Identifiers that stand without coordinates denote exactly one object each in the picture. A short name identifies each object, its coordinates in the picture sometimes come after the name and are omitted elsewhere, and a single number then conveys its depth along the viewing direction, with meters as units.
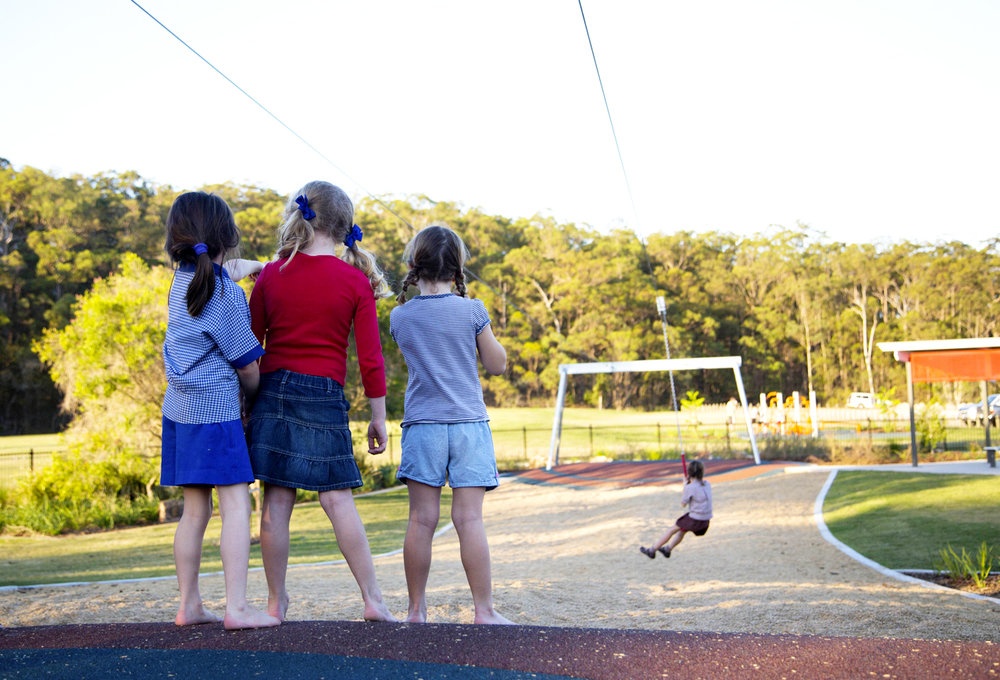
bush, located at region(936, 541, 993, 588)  8.85
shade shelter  20.92
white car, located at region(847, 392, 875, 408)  47.74
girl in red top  3.66
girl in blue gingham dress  3.49
